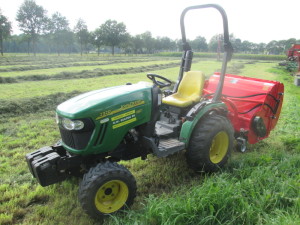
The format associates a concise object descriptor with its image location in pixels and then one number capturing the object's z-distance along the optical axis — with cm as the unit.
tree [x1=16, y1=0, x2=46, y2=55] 5900
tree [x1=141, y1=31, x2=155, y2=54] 7425
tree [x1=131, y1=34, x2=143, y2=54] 6967
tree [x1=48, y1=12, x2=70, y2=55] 6381
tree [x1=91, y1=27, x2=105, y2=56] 6209
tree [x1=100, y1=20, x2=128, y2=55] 6331
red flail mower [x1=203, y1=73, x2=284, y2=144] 425
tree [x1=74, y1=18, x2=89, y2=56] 6184
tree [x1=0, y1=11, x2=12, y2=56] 4122
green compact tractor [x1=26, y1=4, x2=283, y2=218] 262
